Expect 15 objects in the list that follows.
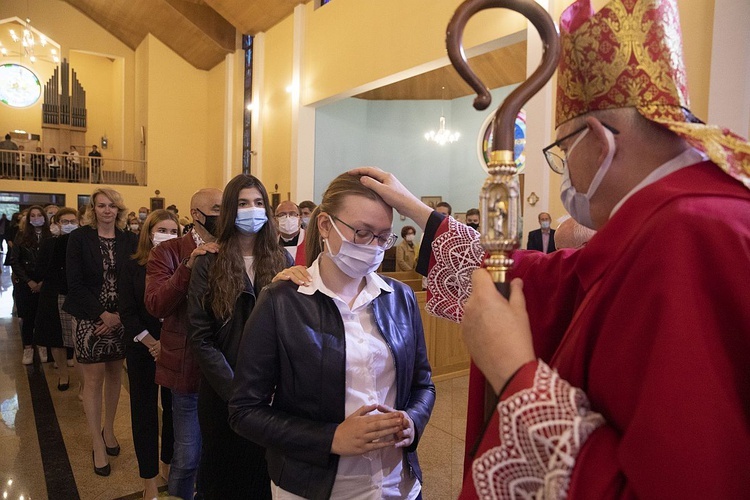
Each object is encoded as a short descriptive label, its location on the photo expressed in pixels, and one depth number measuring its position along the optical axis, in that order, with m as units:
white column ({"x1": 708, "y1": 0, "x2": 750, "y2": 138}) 4.45
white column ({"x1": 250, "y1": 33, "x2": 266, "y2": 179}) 13.07
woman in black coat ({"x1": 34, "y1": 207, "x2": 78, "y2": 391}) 4.73
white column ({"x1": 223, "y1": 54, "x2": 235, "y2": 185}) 14.72
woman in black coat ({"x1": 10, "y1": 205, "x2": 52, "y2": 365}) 5.85
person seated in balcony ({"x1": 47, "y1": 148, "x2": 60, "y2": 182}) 15.49
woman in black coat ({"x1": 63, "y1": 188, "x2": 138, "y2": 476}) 3.41
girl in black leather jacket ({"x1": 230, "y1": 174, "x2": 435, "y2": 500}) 1.43
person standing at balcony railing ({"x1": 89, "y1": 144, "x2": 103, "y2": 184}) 16.03
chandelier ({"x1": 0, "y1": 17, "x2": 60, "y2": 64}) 16.72
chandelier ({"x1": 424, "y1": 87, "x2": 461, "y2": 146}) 13.20
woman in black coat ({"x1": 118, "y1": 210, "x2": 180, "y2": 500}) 2.89
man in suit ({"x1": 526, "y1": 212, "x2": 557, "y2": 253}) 6.39
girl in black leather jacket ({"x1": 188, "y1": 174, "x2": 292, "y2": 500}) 2.26
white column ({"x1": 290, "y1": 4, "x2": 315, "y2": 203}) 11.27
